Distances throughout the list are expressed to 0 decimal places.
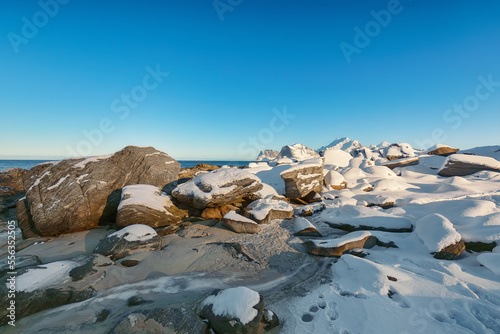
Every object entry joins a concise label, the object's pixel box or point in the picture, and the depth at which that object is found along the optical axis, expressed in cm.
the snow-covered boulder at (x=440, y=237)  544
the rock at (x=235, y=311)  320
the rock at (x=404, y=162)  2267
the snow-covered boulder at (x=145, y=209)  795
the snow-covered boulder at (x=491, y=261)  454
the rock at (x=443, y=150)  2963
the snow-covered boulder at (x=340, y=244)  622
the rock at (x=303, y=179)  1382
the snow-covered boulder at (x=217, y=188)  991
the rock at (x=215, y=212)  1013
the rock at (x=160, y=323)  311
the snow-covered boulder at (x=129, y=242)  598
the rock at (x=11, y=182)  1812
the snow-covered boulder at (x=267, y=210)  955
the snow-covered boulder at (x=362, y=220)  763
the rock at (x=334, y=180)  1607
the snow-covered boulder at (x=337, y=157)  2602
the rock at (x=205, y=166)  2776
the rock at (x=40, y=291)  374
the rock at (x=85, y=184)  842
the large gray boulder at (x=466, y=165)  1639
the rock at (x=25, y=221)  832
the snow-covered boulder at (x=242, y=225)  845
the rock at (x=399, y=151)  3453
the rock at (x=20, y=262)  507
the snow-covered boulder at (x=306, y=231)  810
